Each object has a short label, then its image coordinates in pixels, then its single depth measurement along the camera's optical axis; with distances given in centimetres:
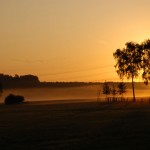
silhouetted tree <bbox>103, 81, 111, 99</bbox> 18825
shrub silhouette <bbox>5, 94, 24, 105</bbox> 13012
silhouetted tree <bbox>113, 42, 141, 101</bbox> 12338
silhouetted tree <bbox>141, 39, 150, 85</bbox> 11881
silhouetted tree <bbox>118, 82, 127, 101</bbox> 17450
